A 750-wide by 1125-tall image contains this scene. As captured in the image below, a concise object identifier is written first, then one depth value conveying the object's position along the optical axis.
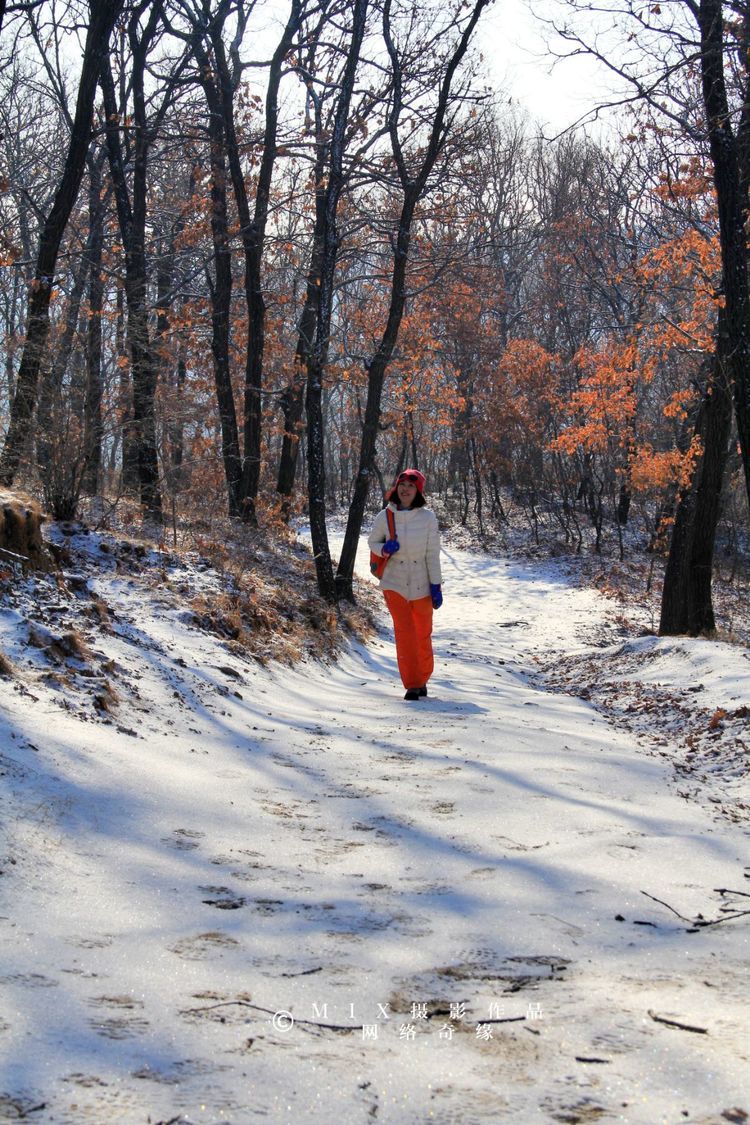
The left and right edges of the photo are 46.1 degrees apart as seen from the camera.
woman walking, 7.98
